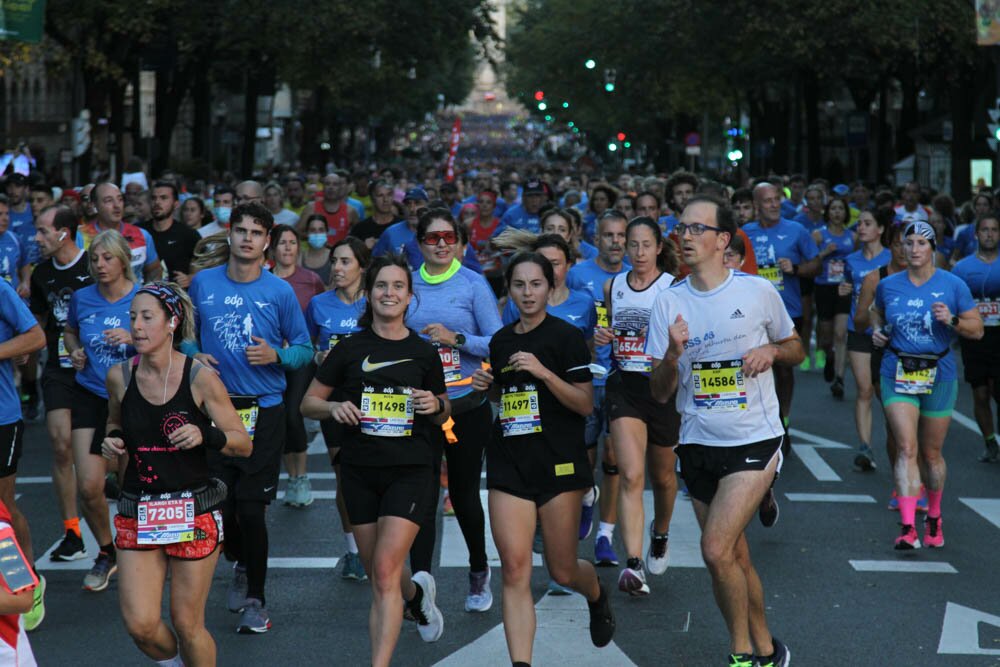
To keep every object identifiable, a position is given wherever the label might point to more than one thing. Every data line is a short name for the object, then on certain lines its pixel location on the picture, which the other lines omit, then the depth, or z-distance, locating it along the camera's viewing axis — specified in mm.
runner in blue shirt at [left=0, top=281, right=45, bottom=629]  12700
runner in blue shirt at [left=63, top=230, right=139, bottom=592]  14025
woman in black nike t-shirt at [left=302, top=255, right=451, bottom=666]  11065
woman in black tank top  10080
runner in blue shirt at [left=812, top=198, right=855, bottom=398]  26233
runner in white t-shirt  11078
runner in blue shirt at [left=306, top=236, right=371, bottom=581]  15578
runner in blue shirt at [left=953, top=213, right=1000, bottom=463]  20539
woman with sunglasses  13255
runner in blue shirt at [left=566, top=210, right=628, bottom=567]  14846
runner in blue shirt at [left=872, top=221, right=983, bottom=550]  15856
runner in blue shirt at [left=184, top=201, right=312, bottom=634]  13015
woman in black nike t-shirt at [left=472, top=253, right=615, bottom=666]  11299
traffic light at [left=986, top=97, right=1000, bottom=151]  44740
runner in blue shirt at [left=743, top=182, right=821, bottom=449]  23026
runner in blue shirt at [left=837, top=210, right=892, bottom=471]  19239
